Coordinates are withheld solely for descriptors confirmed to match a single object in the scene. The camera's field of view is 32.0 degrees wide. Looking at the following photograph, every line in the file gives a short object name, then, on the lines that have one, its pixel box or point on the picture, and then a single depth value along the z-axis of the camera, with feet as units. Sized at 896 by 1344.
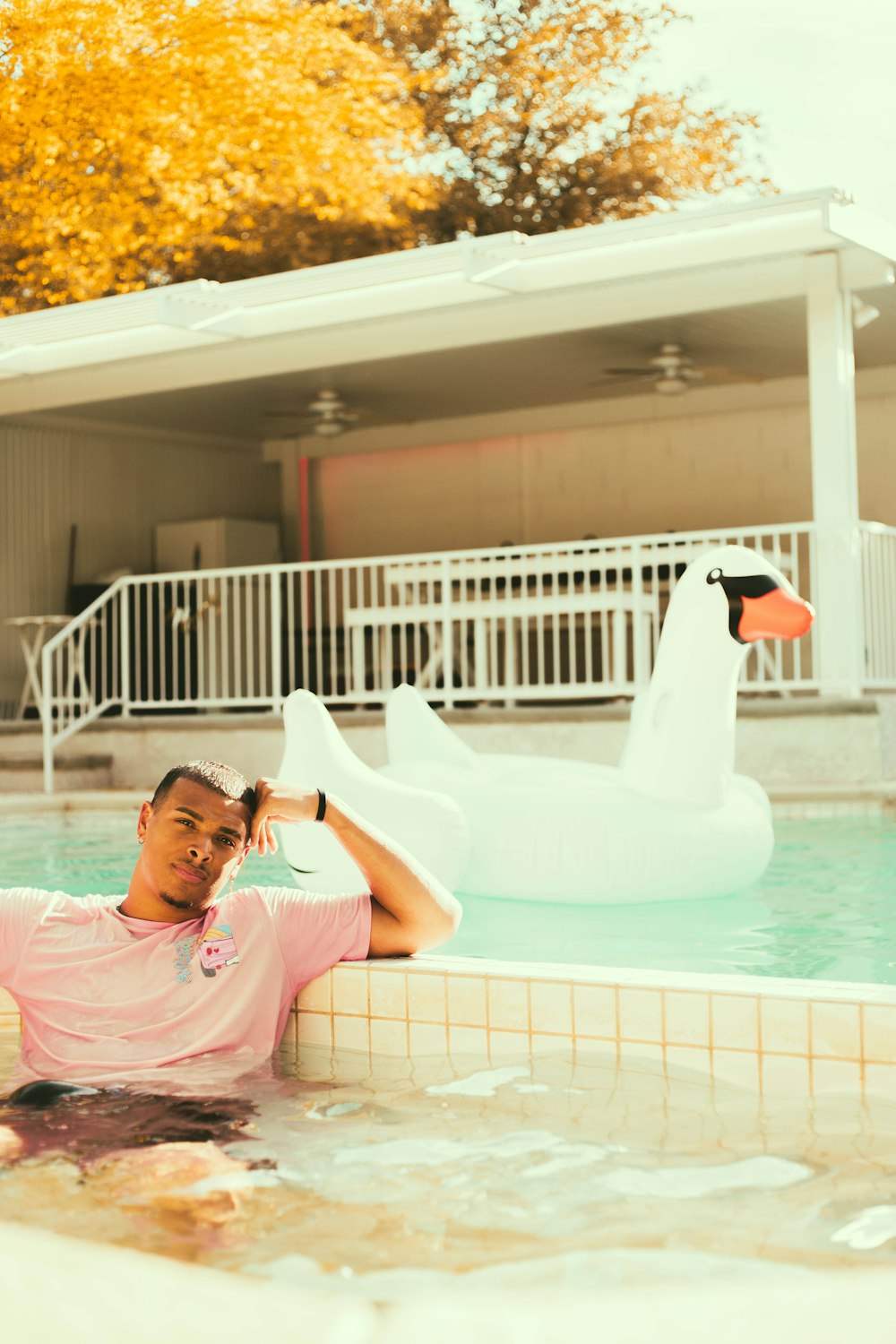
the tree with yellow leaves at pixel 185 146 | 79.10
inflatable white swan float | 16.78
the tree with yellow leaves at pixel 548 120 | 79.97
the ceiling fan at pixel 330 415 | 45.34
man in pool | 9.63
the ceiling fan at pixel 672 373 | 39.29
